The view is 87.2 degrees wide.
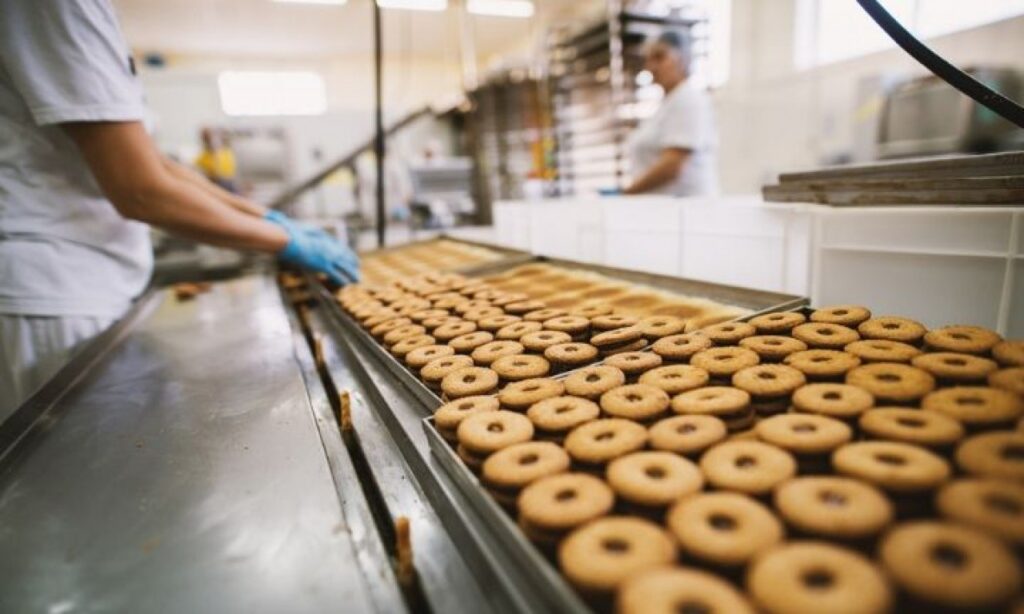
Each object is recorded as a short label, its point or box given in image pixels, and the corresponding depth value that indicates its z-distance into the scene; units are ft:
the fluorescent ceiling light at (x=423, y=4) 26.29
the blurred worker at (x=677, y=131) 10.98
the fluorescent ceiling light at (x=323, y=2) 30.35
